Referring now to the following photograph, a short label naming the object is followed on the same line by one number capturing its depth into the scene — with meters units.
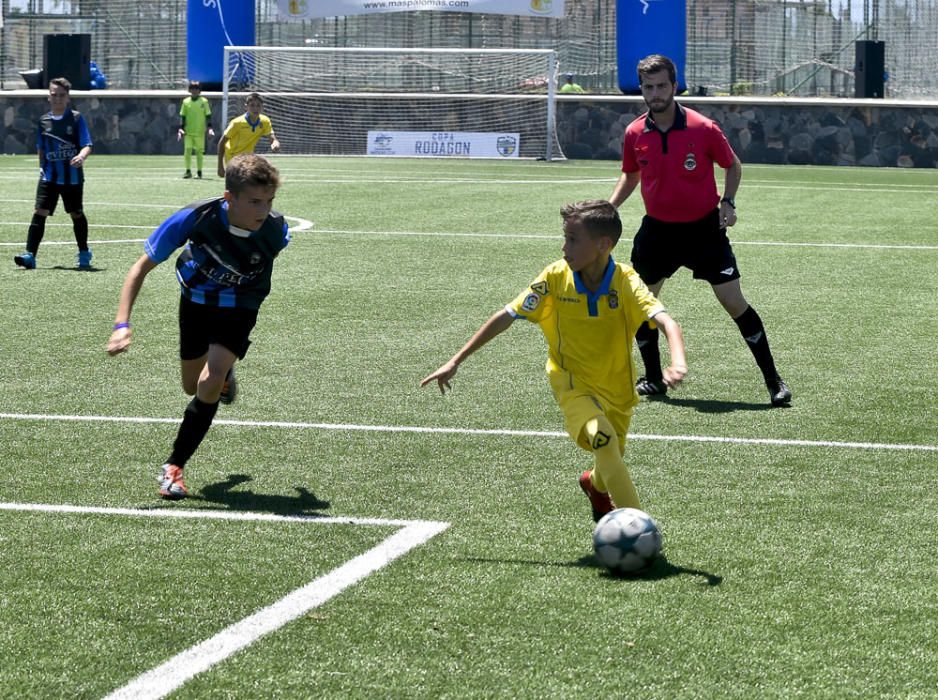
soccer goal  39.31
